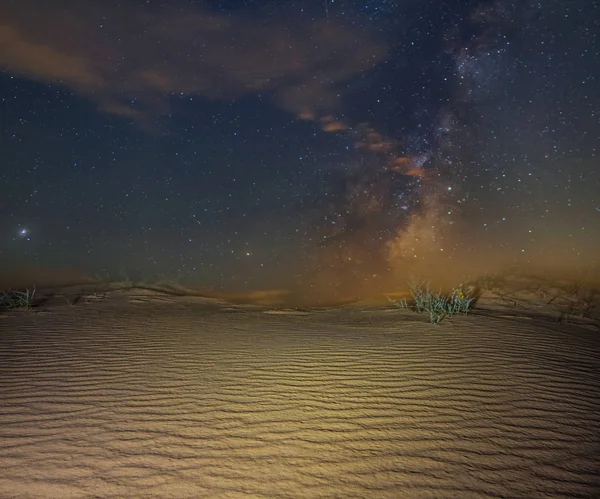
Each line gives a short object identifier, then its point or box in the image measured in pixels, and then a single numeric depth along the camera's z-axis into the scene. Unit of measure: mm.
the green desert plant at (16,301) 9617
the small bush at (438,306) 8008
